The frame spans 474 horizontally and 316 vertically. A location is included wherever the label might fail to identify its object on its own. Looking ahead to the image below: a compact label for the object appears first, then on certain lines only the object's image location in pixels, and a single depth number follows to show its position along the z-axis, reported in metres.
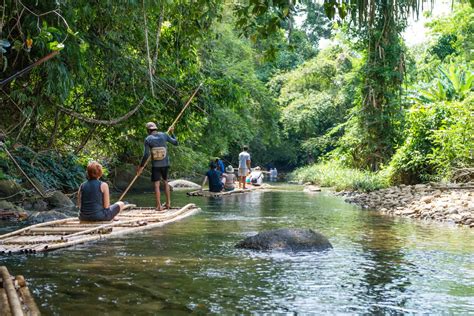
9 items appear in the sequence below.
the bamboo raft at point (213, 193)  17.68
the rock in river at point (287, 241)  7.70
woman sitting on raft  8.20
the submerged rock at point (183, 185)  24.67
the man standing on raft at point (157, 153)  11.62
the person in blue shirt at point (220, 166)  19.26
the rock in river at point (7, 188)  13.09
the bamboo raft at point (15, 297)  4.02
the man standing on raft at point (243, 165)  20.62
